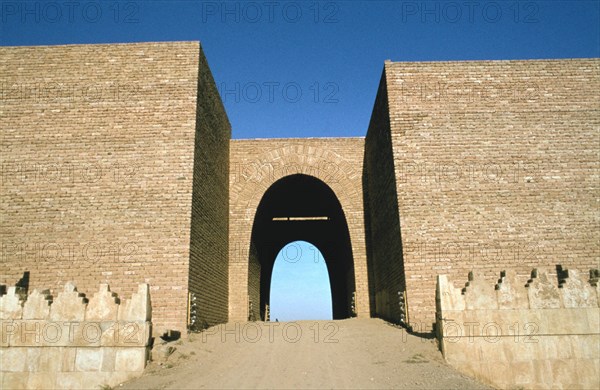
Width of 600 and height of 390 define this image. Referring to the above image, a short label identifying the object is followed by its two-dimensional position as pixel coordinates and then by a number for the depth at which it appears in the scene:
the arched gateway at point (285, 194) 13.87
